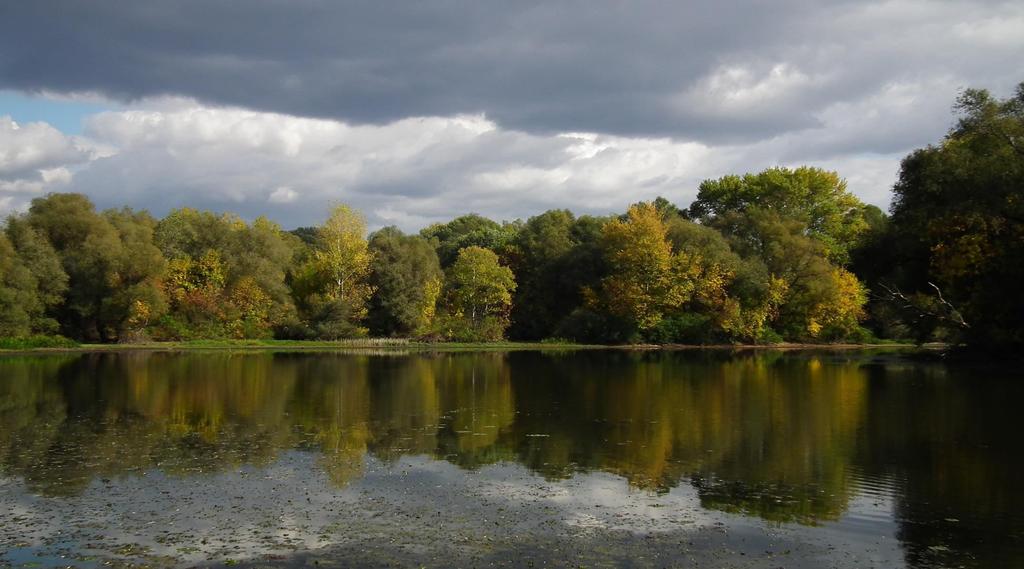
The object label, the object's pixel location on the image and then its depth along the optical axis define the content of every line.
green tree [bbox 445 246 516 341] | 76.19
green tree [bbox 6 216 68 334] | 60.09
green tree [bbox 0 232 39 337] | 56.19
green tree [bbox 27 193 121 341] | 63.19
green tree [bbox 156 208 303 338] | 68.31
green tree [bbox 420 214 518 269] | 89.56
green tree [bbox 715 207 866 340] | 71.50
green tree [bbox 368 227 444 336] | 72.12
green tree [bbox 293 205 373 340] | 70.81
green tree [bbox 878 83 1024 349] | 38.66
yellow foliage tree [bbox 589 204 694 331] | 71.19
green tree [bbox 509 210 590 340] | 80.62
